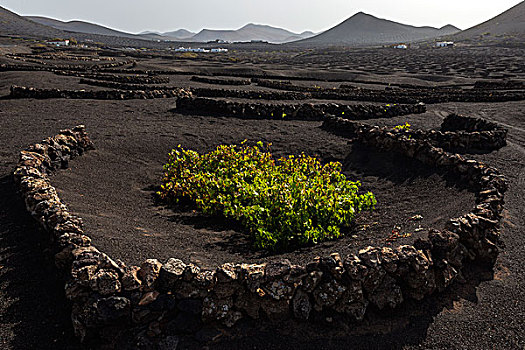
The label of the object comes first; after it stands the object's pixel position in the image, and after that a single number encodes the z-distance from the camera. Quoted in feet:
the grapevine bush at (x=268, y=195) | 17.65
